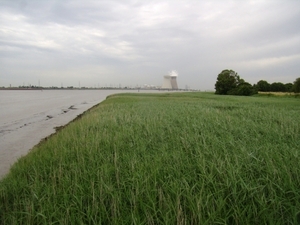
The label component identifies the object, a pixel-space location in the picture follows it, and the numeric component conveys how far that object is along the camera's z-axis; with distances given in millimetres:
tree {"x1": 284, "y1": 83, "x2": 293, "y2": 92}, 69850
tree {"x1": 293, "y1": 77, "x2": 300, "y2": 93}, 42784
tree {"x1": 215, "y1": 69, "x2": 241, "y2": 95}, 60812
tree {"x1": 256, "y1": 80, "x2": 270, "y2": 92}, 69750
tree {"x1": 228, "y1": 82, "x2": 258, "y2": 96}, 54000
